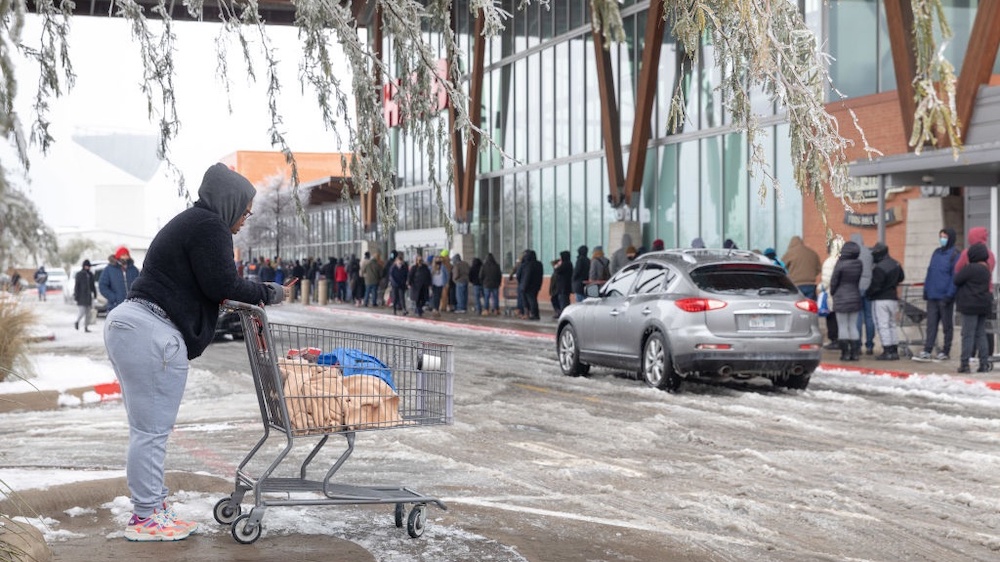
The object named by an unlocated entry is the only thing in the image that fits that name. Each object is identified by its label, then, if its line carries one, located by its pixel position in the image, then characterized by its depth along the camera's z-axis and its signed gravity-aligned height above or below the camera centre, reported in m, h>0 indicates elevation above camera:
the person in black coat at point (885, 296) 17.22 -0.43
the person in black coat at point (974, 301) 15.06 -0.45
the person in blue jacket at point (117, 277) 22.08 -0.02
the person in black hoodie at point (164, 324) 5.60 -0.24
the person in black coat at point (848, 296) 17.23 -0.43
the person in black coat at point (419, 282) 34.44 -0.29
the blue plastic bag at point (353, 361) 5.99 -0.46
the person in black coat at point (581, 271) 29.05 -0.02
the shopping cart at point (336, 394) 5.79 -0.63
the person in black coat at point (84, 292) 28.28 -0.39
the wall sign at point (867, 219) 24.22 +1.02
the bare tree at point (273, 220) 71.12 +3.41
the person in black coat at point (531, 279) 31.12 -0.22
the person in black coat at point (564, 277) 29.86 -0.16
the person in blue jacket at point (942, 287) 16.23 -0.29
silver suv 13.32 -0.62
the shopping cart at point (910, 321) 17.98 -0.85
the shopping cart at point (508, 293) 33.91 -0.65
